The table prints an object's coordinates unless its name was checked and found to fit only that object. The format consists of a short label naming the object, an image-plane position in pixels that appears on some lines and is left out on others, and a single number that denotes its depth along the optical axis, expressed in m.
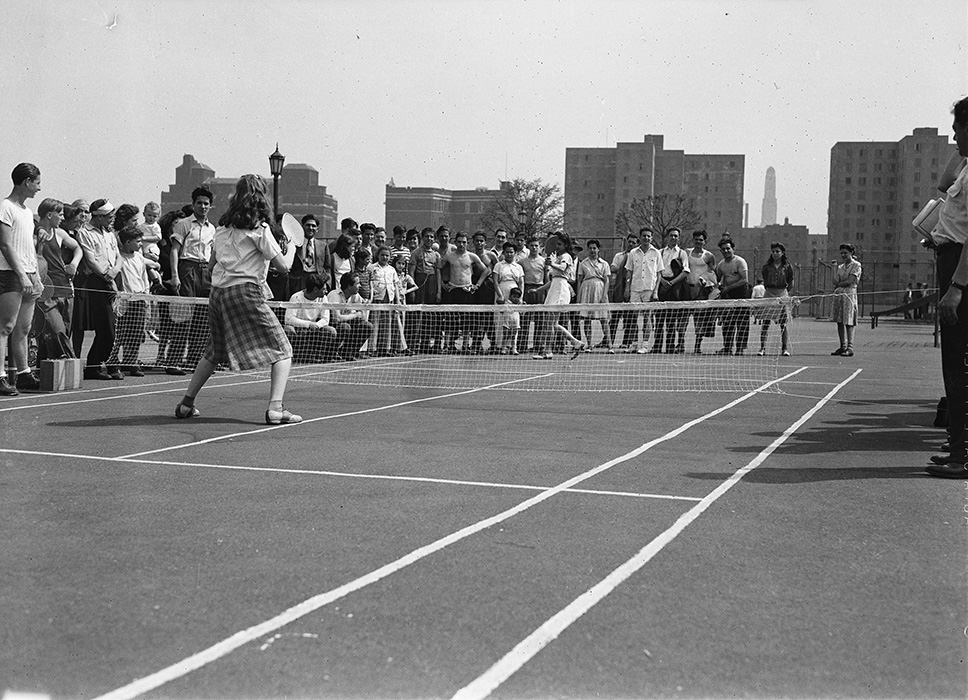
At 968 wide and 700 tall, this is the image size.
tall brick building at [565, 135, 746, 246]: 155.50
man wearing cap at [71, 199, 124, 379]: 13.16
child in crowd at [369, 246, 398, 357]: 17.20
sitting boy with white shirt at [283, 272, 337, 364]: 15.64
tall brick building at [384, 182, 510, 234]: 136.38
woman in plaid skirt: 9.15
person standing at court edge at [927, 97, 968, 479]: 6.79
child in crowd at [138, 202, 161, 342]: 16.20
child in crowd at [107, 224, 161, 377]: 14.17
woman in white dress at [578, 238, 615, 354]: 19.55
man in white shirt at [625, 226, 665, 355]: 19.25
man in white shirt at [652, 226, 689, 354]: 18.42
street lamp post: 27.62
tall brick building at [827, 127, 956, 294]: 137.88
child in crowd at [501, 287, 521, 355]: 17.94
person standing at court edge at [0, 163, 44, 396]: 10.63
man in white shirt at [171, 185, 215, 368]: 14.70
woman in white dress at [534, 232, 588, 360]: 18.27
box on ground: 11.50
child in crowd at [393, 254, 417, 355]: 17.22
